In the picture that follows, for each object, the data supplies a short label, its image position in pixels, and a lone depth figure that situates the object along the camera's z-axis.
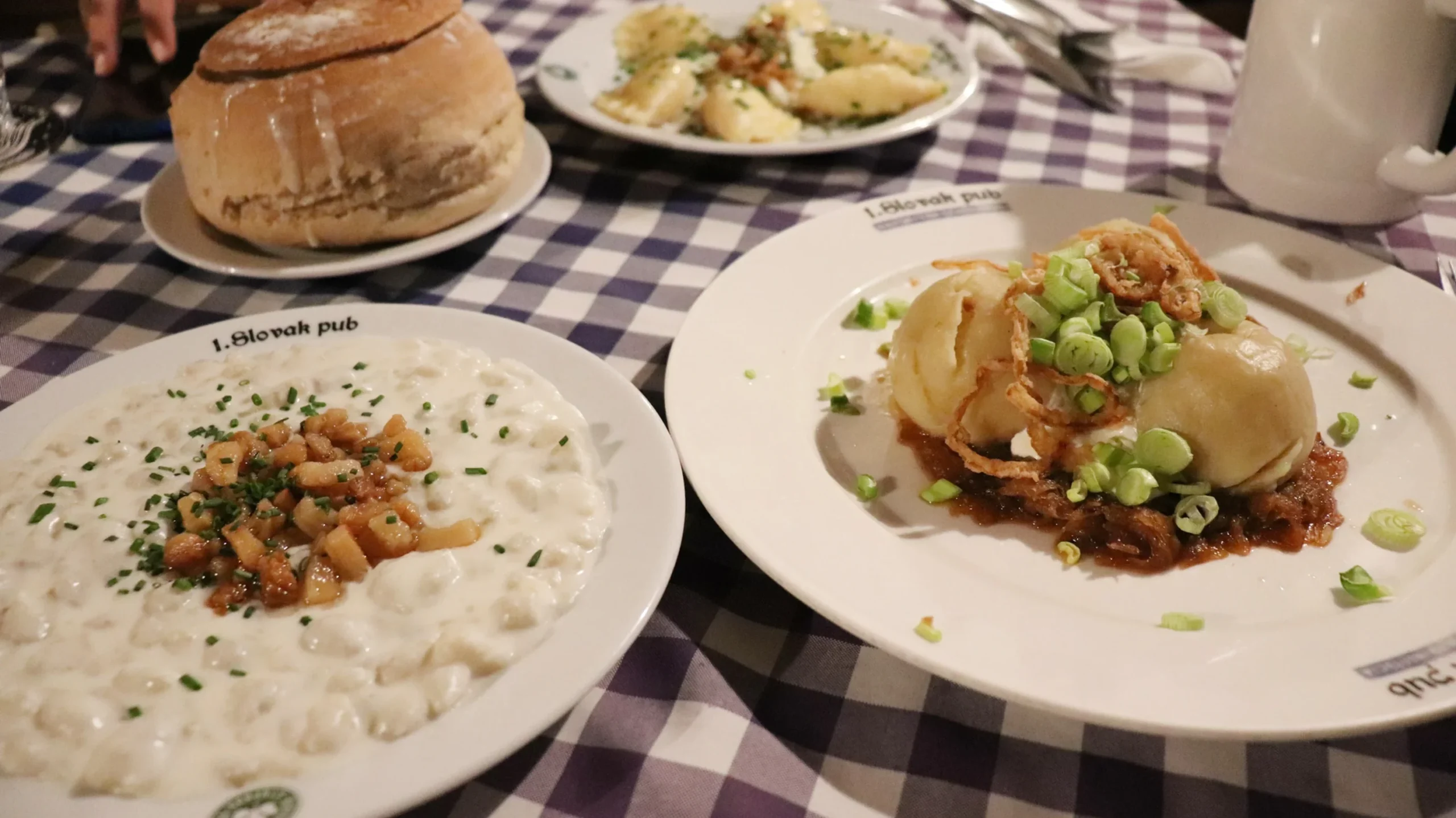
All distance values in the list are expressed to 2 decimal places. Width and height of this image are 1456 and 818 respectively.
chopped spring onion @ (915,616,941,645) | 0.25
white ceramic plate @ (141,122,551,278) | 0.42
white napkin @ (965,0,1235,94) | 0.62
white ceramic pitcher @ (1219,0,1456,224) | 0.43
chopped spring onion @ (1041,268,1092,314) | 0.33
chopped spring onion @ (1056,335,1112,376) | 0.32
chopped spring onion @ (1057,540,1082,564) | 0.30
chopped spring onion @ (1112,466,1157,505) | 0.30
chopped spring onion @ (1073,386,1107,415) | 0.32
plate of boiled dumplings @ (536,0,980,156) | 0.54
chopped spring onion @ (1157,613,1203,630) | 0.26
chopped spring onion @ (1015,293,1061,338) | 0.33
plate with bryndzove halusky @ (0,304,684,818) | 0.22
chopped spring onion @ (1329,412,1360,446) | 0.34
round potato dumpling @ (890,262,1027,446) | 0.34
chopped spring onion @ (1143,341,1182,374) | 0.32
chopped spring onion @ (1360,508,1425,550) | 0.30
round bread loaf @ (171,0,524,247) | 0.40
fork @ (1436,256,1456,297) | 0.42
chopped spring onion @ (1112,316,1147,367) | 0.32
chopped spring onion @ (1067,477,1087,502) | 0.31
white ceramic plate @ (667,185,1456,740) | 0.24
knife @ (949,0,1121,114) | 0.63
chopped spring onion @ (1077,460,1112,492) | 0.31
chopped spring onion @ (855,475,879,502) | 0.32
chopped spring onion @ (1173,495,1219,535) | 0.30
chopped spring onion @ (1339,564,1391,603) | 0.27
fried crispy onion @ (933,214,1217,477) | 0.32
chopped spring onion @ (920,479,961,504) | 0.32
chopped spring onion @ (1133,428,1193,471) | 0.31
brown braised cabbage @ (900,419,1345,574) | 0.30
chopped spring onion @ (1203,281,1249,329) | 0.33
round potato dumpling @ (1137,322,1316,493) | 0.31
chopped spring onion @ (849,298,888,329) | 0.40
